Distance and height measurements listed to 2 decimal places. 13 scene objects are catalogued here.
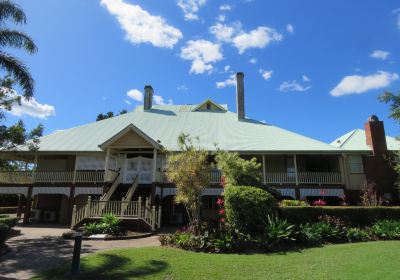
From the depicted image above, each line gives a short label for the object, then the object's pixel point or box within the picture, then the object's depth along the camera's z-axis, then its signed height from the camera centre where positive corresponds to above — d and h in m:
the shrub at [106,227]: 16.02 -0.66
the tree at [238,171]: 15.95 +2.04
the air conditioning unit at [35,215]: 24.69 -0.18
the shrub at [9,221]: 15.21 -0.39
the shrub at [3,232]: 12.22 -0.72
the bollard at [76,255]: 9.07 -1.12
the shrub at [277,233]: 12.45 -0.69
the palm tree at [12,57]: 16.78 +7.81
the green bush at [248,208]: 13.48 +0.24
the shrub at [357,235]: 13.57 -0.81
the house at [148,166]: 22.42 +3.43
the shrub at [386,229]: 13.83 -0.59
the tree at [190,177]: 14.88 +1.59
